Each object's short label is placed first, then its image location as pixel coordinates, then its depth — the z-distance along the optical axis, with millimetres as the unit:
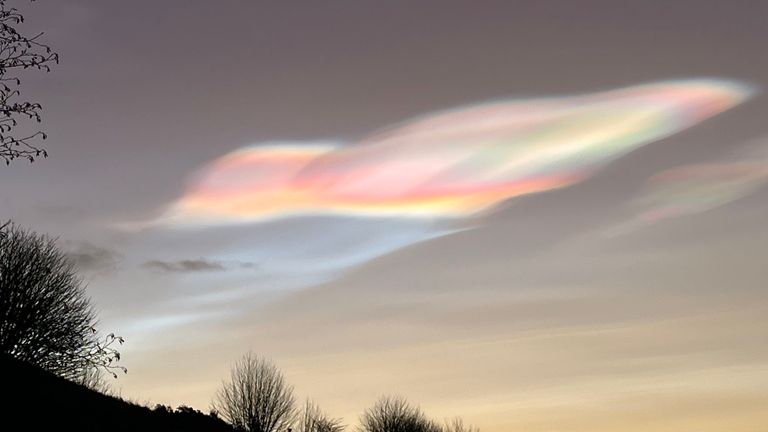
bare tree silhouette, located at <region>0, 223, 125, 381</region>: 54281
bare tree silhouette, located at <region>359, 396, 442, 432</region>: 102625
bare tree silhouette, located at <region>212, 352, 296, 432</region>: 76938
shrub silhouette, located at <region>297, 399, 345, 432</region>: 82425
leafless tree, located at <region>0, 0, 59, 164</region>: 17078
